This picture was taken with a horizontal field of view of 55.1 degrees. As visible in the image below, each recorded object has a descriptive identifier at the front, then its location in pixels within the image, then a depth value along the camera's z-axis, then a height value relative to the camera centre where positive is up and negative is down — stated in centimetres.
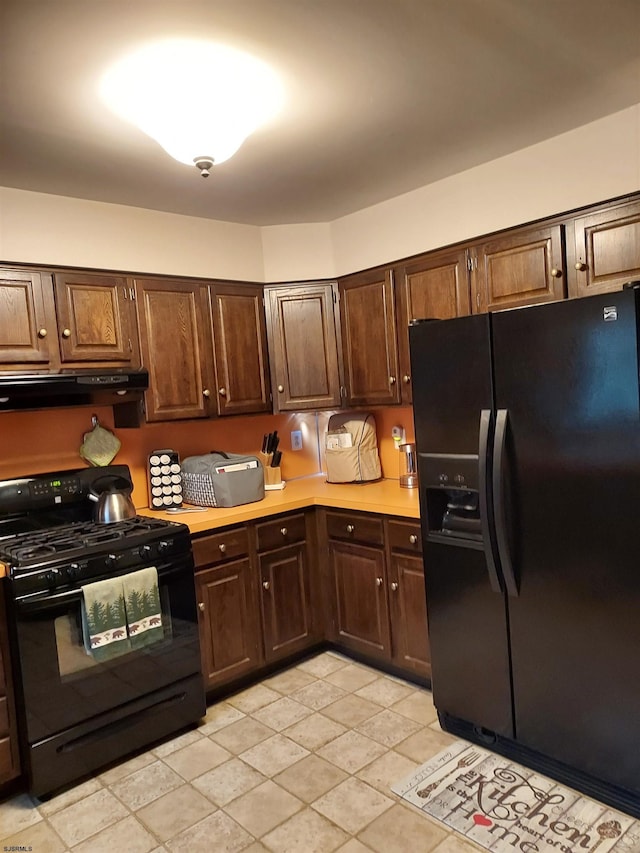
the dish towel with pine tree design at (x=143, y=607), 247 -82
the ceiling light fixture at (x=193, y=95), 172 +94
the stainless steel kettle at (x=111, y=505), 281 -45
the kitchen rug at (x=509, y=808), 191 -145
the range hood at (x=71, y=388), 248 +10
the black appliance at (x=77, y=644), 226 -91
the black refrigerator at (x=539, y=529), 196 -54
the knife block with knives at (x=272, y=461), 357 -38
